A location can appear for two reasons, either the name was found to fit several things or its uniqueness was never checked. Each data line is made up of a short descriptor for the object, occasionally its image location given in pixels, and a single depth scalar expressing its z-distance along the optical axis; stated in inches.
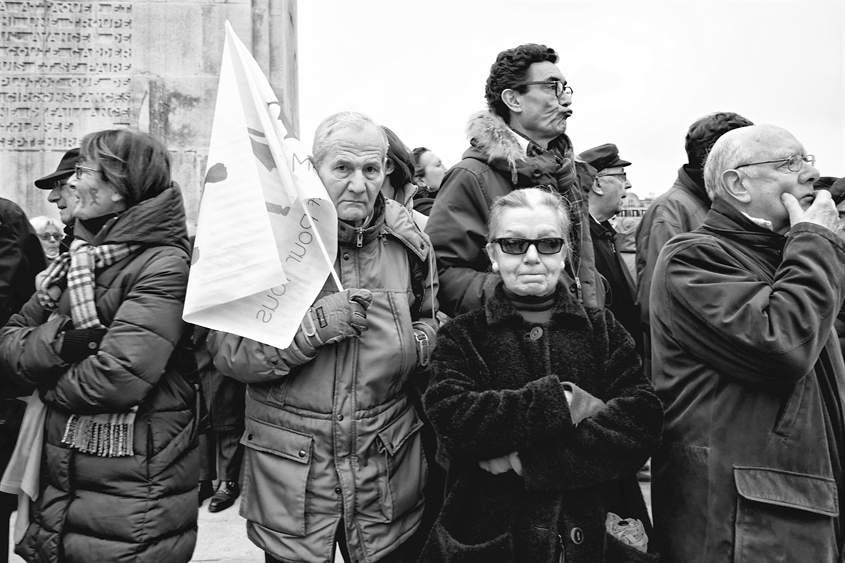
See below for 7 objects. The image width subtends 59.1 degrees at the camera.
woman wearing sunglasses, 84.3
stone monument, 235.3
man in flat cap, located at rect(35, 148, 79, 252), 112.7
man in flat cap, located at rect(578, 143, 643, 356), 171.5
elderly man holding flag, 94.7
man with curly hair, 117.3
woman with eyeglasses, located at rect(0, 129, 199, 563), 97.7
